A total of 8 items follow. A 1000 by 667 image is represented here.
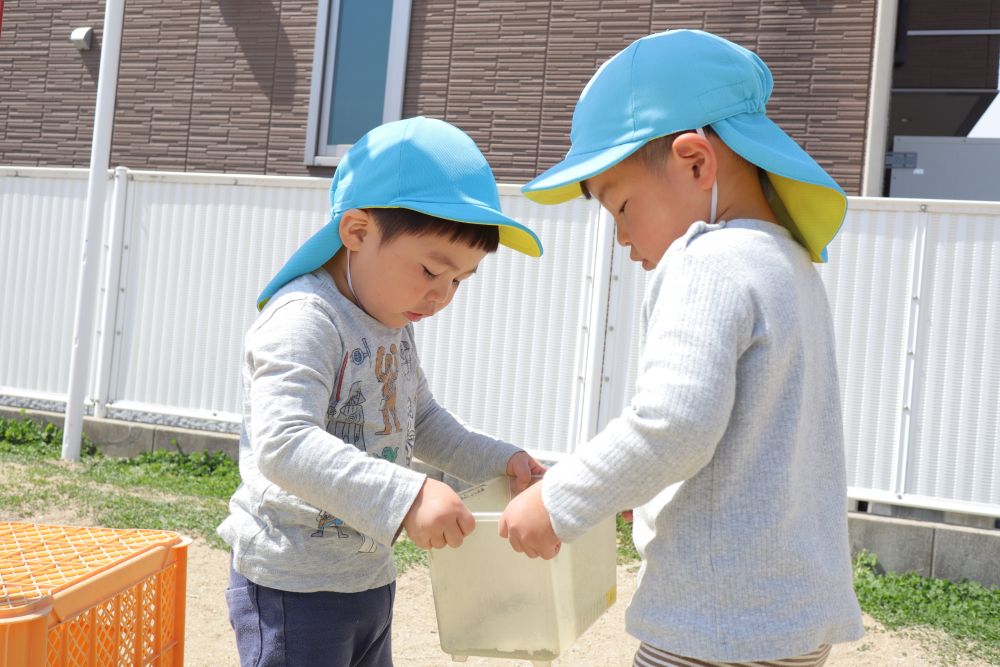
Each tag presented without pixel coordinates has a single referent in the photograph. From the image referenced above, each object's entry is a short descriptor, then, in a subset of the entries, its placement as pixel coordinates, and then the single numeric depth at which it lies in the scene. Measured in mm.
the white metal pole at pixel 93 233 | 5949
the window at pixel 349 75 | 7145
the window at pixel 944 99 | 6707
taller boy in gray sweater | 1319
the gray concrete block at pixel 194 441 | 6086
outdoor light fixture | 7730
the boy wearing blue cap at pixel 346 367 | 1656
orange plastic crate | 1391
